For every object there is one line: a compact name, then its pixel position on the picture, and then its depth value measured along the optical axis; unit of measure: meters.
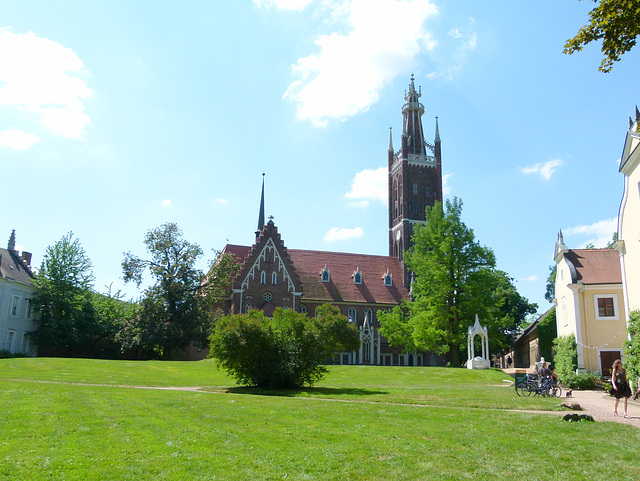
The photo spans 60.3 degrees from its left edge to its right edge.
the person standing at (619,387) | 16.09
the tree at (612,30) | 10.43
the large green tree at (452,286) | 43.31
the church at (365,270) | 59.28
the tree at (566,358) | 30.42
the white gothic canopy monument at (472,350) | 39.16
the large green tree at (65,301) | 52.31
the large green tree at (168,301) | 48.31
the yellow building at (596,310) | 31.27
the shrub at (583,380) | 28.97
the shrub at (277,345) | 24.89
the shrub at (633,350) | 21.39
